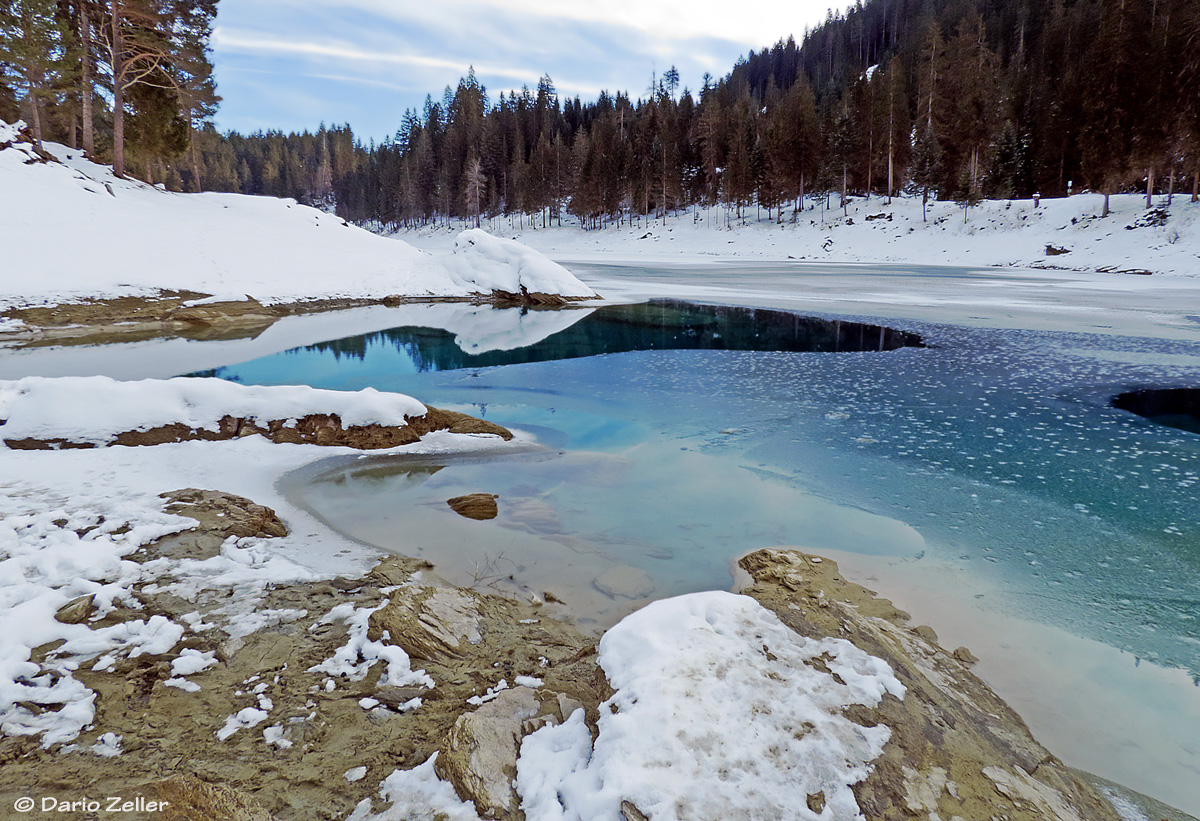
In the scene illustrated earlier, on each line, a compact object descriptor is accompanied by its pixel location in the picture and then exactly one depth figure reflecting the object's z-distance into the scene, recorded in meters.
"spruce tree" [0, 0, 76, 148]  23.77
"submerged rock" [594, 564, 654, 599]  4.39
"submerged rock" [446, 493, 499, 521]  5.69
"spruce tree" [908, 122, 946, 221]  44.00
